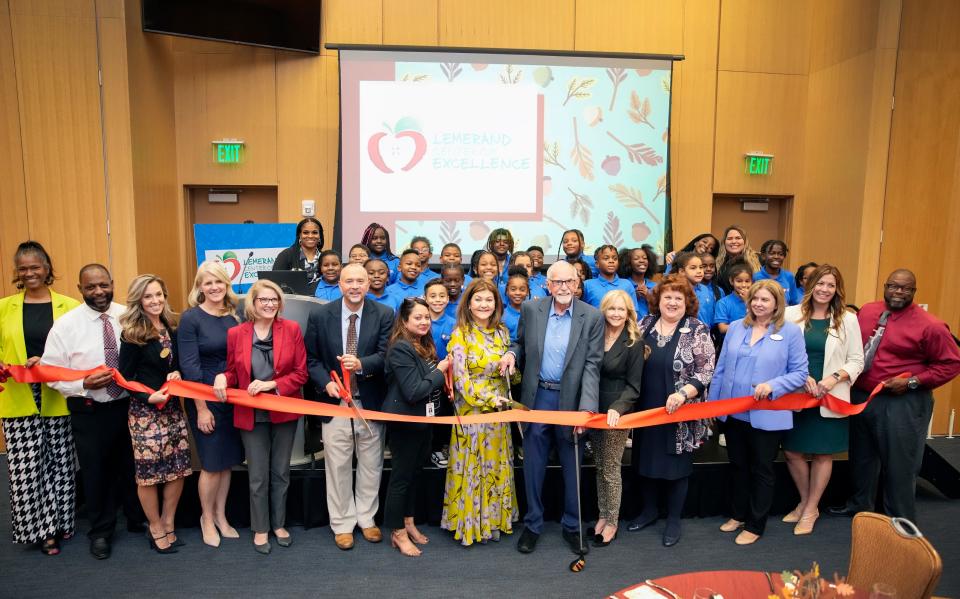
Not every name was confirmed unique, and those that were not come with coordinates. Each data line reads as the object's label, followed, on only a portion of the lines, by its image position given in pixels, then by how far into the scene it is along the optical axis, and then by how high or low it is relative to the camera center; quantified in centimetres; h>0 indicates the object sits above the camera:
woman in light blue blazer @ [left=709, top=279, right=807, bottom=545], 368 -98
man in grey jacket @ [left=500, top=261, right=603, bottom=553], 356 -87
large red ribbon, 349 -113
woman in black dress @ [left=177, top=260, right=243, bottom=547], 356 -91
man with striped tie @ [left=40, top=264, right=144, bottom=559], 352 -108
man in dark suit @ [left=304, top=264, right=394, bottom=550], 370 -96
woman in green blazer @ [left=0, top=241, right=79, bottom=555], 364 -132
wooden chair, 204 -119
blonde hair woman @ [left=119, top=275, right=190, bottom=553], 345 -110
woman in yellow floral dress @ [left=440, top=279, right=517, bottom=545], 356 -133
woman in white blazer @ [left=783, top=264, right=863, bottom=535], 384 -94
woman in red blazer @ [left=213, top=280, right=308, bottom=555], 355 -100
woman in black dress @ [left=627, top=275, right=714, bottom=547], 363 -96
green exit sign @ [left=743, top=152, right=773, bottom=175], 805 +82
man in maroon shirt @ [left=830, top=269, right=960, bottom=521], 385 -98
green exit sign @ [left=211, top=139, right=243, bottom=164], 734 +79
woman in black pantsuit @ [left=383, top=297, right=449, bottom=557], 351 -112
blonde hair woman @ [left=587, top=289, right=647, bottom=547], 362 -87
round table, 202 -125
